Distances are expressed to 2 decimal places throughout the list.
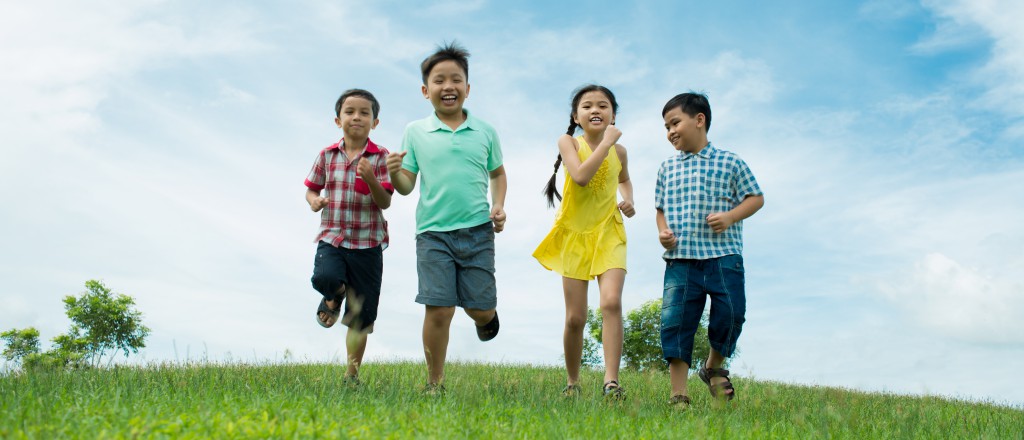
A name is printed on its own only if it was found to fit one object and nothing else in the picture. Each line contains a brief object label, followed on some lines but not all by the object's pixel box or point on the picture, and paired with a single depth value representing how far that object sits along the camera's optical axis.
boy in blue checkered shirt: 6.23
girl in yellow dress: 6.45
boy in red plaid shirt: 6.63
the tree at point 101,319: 21.47
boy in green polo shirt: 6.07
